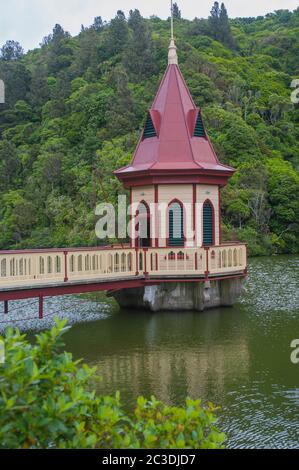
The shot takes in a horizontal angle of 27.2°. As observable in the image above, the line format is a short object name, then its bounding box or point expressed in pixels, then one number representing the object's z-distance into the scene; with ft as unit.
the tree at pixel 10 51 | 282.56
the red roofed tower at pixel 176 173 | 54.54
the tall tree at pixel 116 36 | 215.72
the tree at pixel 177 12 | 306.14
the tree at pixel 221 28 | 245.24
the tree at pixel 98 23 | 289.00
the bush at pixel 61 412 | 10.94
